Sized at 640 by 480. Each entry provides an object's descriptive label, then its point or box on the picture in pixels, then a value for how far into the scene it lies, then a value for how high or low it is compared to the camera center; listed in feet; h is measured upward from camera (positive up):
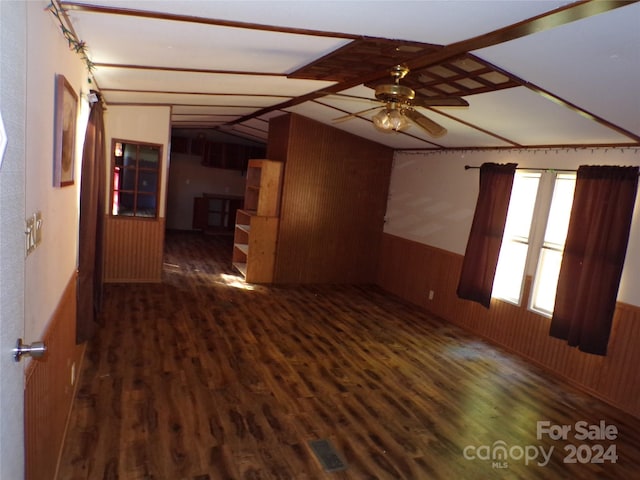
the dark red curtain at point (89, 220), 10.27 -1.34
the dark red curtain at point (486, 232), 16.46 -0.78
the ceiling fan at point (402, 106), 8.78 +1.97
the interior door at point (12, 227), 3.32 -0.59
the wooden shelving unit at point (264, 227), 21.65 -2.07
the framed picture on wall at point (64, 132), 6.81 +0.53
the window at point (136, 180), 19.17 -0.40
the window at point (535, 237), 15.03 -0.72
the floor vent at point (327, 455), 8.57 -5.35
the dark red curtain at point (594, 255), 12.66 -0.93
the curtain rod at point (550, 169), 14.62 +1.73
